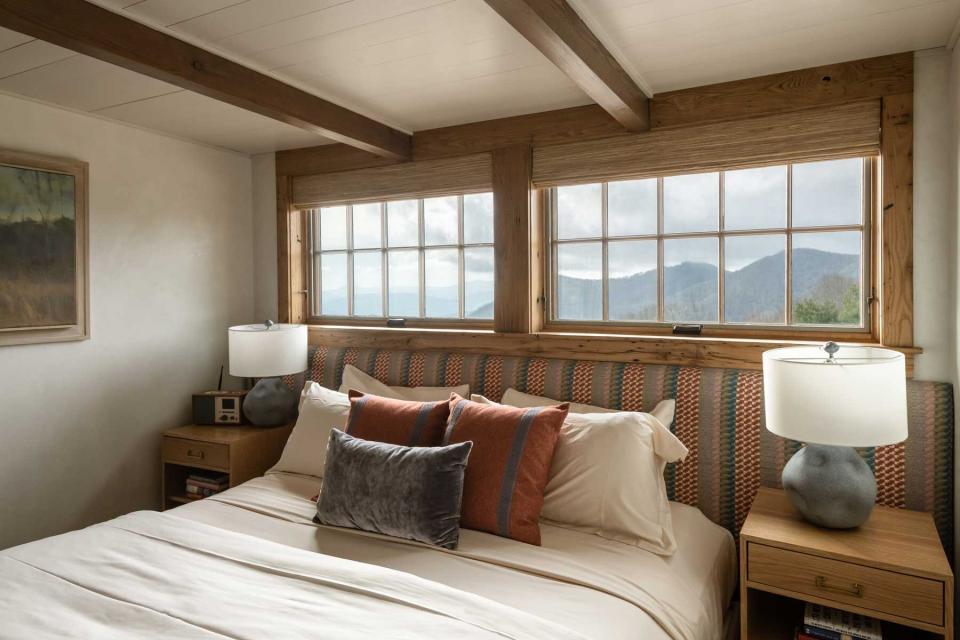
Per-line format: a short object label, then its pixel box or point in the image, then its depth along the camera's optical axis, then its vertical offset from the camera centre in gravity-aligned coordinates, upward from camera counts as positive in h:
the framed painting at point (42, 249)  2.62 +0.31
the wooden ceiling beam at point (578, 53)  1.62 +0.80
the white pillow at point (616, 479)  2.03 -0.57
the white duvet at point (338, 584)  1.42 -0.72
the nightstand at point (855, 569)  1.65 -0.73
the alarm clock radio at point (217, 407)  3.30 -0.49
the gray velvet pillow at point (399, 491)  1.95 -0.58
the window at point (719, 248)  2.41 +0.29
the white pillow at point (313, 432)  2.68 -0.52
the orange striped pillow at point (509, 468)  2.00 -0.52
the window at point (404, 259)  3.23 +0.33
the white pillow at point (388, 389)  2.90 -0.37
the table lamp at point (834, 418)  1.75 -0.31
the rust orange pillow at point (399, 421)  2.27 -0.40
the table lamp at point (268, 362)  3.09 -0.24
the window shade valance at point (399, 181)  3.07 +0.73
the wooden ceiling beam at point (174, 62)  1.73 +0.86
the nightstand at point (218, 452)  3.01 -0.69
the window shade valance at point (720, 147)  2.29 +0.70
